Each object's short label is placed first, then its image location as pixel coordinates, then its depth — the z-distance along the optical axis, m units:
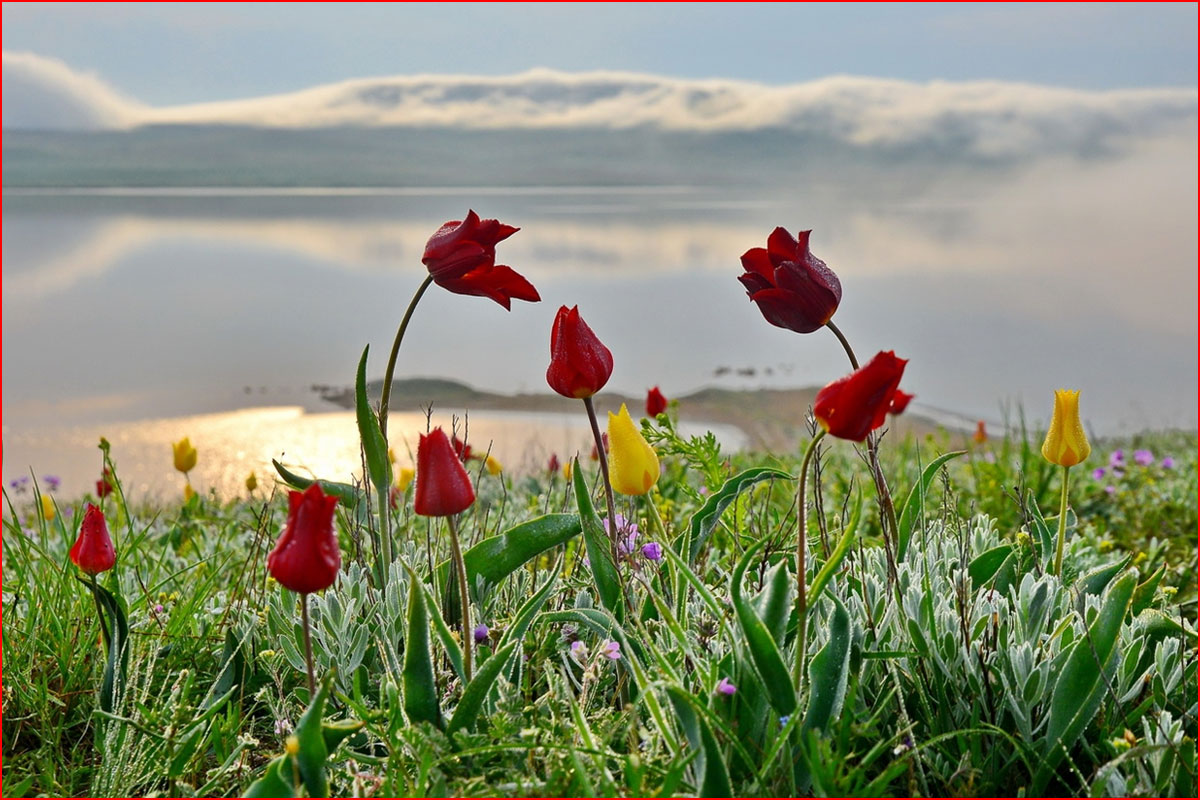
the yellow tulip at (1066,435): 1.01
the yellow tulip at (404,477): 1.87
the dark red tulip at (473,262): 0.97
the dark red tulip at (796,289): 0.94
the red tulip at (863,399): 0.79
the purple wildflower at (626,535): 1.02
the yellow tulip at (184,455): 1.62
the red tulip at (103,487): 1.27
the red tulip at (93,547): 0.98
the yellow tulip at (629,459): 0.92
